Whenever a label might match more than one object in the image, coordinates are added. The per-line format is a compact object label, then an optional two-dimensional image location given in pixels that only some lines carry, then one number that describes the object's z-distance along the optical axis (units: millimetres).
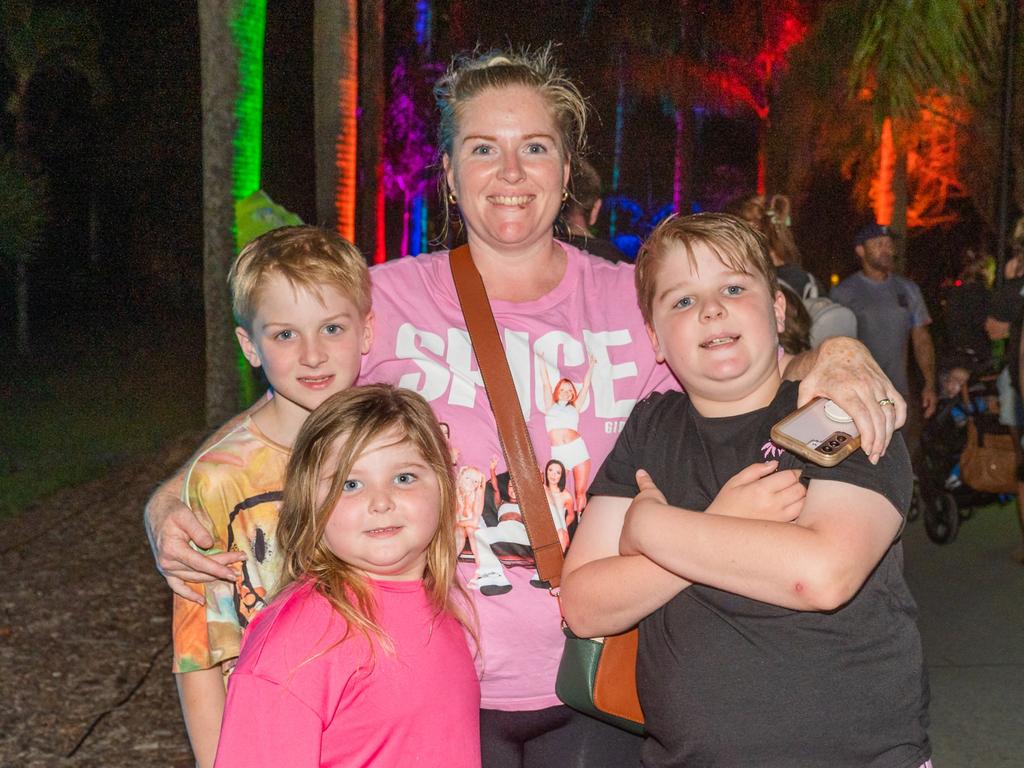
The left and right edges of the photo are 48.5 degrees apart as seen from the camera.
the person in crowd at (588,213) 3701
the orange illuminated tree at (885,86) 9758
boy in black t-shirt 2041
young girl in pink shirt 2074
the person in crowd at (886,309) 8734
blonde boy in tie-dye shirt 2676
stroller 8188
